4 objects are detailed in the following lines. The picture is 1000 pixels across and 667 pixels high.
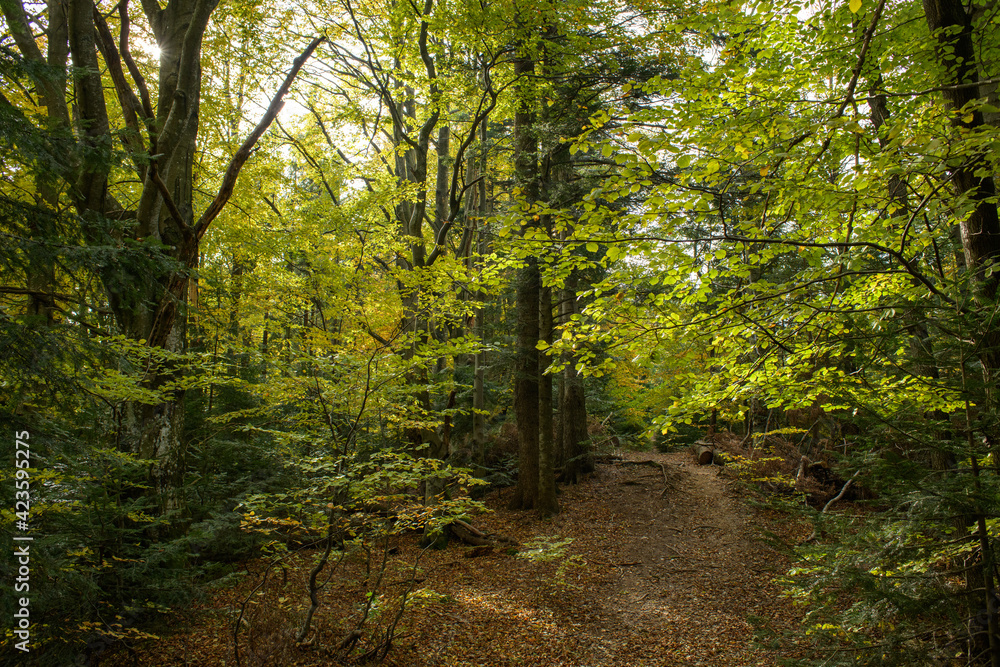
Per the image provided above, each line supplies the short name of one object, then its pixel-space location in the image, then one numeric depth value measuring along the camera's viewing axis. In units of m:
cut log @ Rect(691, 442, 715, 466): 14.20
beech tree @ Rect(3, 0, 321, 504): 5.00
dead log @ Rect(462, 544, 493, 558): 8.41
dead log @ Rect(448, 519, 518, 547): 8.65
